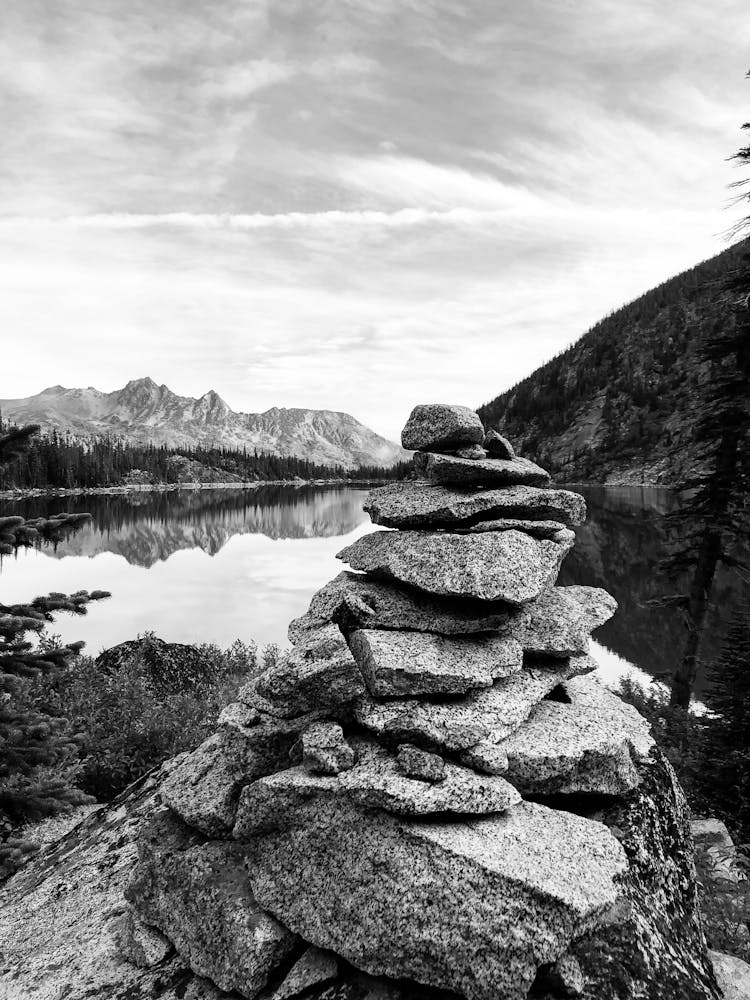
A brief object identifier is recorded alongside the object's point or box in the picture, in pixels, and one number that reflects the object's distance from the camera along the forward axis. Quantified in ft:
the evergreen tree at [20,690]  30.25
